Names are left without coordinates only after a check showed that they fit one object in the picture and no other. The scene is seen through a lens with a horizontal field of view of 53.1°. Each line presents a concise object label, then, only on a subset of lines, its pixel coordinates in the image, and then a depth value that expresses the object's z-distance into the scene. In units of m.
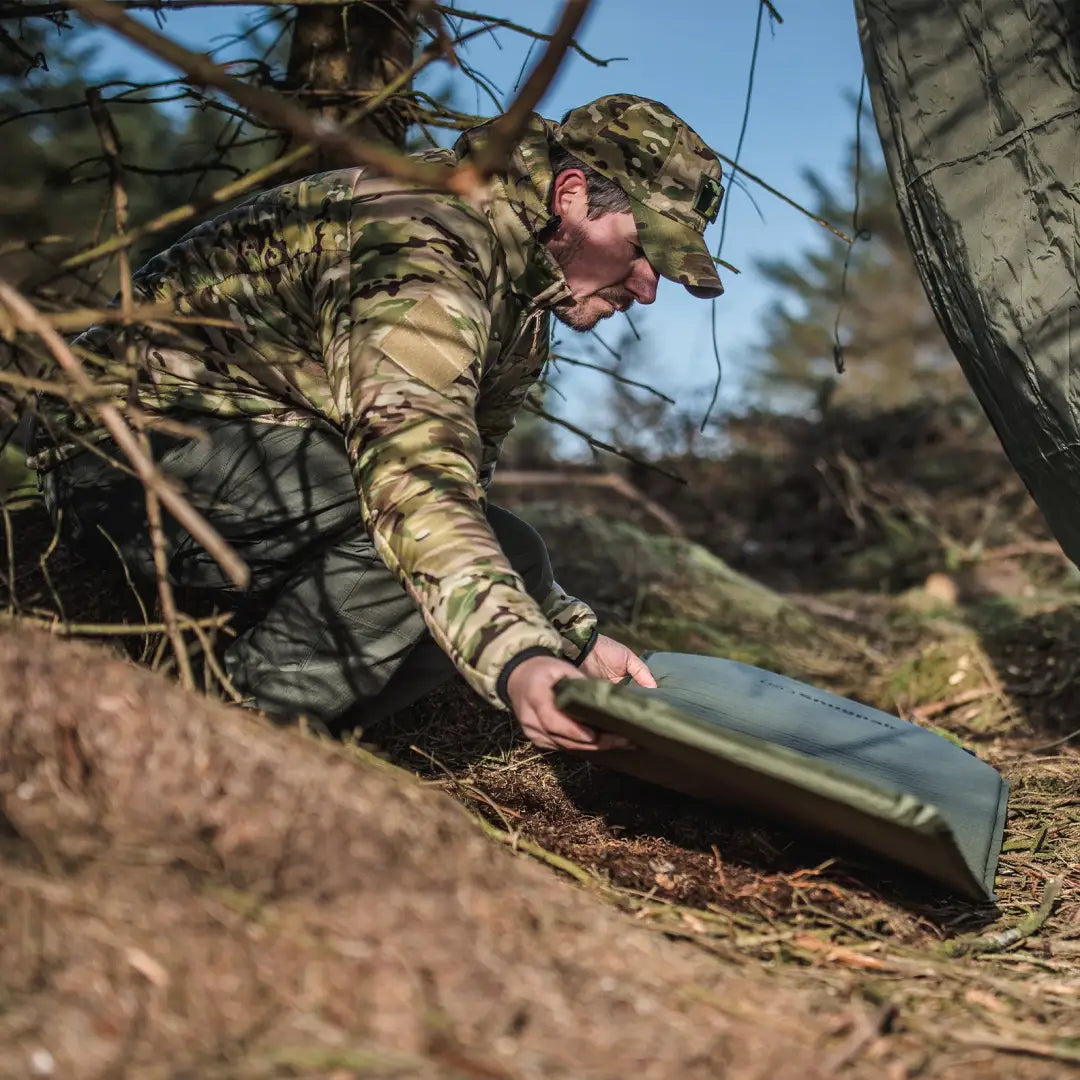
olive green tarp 2.32
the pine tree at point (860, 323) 22.22
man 2.21
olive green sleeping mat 1.54
